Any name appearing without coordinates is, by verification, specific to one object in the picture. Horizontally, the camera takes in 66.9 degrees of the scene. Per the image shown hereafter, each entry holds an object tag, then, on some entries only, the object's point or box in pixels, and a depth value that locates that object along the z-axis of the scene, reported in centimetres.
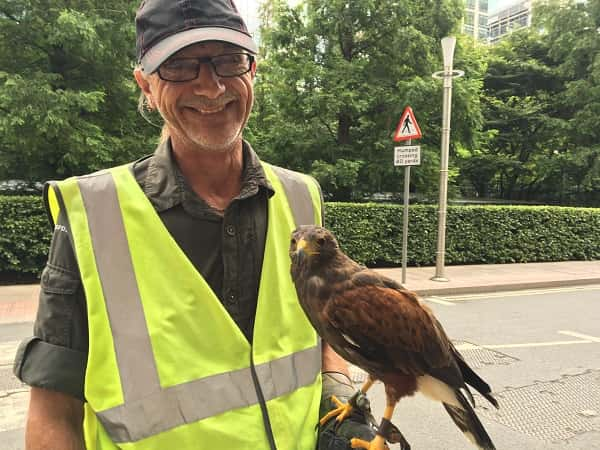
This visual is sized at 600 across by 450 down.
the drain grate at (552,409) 407
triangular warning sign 955
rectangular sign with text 964
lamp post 1016
